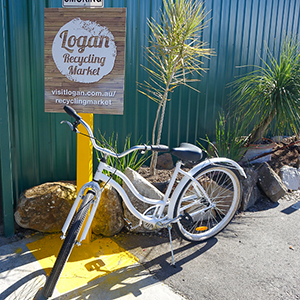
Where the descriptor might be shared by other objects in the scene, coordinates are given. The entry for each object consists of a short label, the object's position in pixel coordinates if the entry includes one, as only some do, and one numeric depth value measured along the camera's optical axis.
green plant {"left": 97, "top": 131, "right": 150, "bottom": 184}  3.39
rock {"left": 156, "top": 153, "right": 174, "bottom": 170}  4.23
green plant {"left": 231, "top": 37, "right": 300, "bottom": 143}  4.02
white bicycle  2.11
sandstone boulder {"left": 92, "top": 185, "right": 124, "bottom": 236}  2.99
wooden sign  2.61
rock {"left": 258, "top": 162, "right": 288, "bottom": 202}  3.98
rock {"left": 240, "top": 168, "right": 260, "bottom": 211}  3.74
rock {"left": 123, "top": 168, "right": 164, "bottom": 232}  3.05
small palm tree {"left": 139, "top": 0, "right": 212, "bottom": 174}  3.17
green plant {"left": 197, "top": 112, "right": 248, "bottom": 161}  4.02
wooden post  2.75
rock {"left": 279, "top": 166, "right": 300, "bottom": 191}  4.51
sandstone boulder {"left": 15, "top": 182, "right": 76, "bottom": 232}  2.96
